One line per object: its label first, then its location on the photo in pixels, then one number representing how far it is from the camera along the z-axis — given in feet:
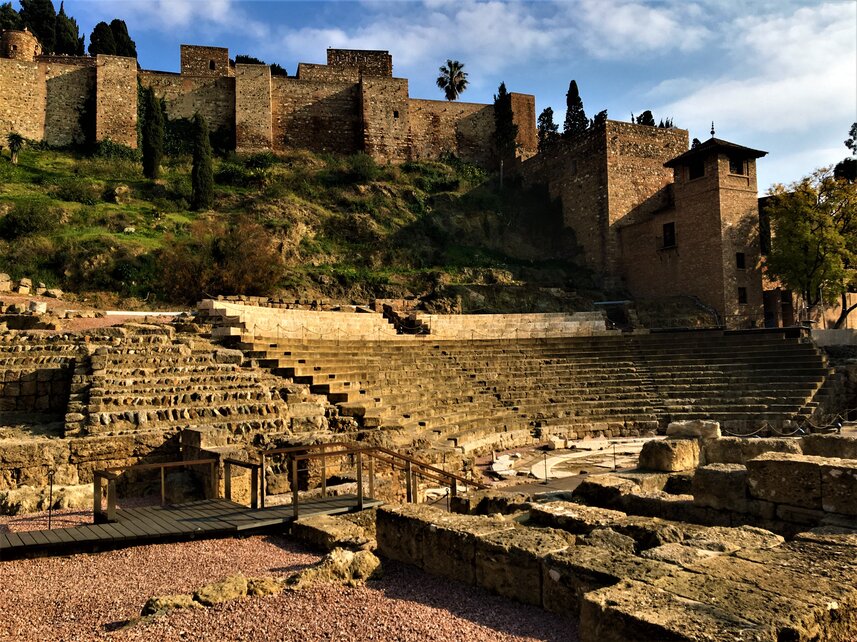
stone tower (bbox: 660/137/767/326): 87.71
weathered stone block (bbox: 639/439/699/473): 32.55
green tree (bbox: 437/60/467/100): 150.92
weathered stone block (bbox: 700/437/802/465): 30.14
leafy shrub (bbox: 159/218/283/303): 73.61
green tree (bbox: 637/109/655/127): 158.20
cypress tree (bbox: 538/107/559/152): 162.40
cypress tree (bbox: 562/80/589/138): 139.13
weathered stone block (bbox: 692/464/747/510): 20.24
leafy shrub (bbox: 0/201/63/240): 79.41
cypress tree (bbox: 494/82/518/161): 131.13
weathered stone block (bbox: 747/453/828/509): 17.89
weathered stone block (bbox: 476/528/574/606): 13.93
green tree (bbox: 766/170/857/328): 83.51
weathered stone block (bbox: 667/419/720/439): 40.22
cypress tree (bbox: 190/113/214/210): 96.32
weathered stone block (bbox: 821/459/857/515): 16.93
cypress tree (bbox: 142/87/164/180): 103.14
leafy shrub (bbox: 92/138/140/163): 112.47
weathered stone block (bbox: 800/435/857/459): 28.04
